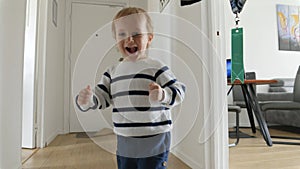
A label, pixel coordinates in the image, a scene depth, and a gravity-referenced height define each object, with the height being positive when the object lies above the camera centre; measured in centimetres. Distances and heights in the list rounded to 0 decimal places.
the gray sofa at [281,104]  223 -13
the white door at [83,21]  286 +89
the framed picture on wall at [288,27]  356 +100
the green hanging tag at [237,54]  130 +22
